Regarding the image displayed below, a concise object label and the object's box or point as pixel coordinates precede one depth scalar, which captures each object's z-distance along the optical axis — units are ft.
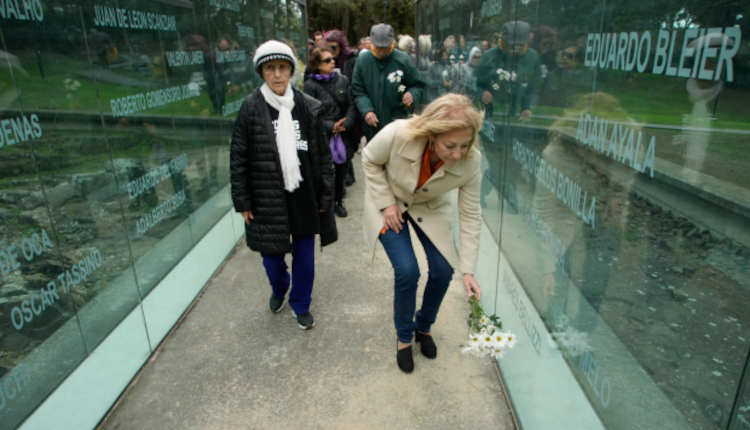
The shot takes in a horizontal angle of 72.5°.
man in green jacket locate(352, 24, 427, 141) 17.17
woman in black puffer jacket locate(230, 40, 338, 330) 10.77
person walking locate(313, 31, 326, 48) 31.06
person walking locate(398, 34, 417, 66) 29.47
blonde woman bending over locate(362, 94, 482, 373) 8.91
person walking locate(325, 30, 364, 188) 23.54
